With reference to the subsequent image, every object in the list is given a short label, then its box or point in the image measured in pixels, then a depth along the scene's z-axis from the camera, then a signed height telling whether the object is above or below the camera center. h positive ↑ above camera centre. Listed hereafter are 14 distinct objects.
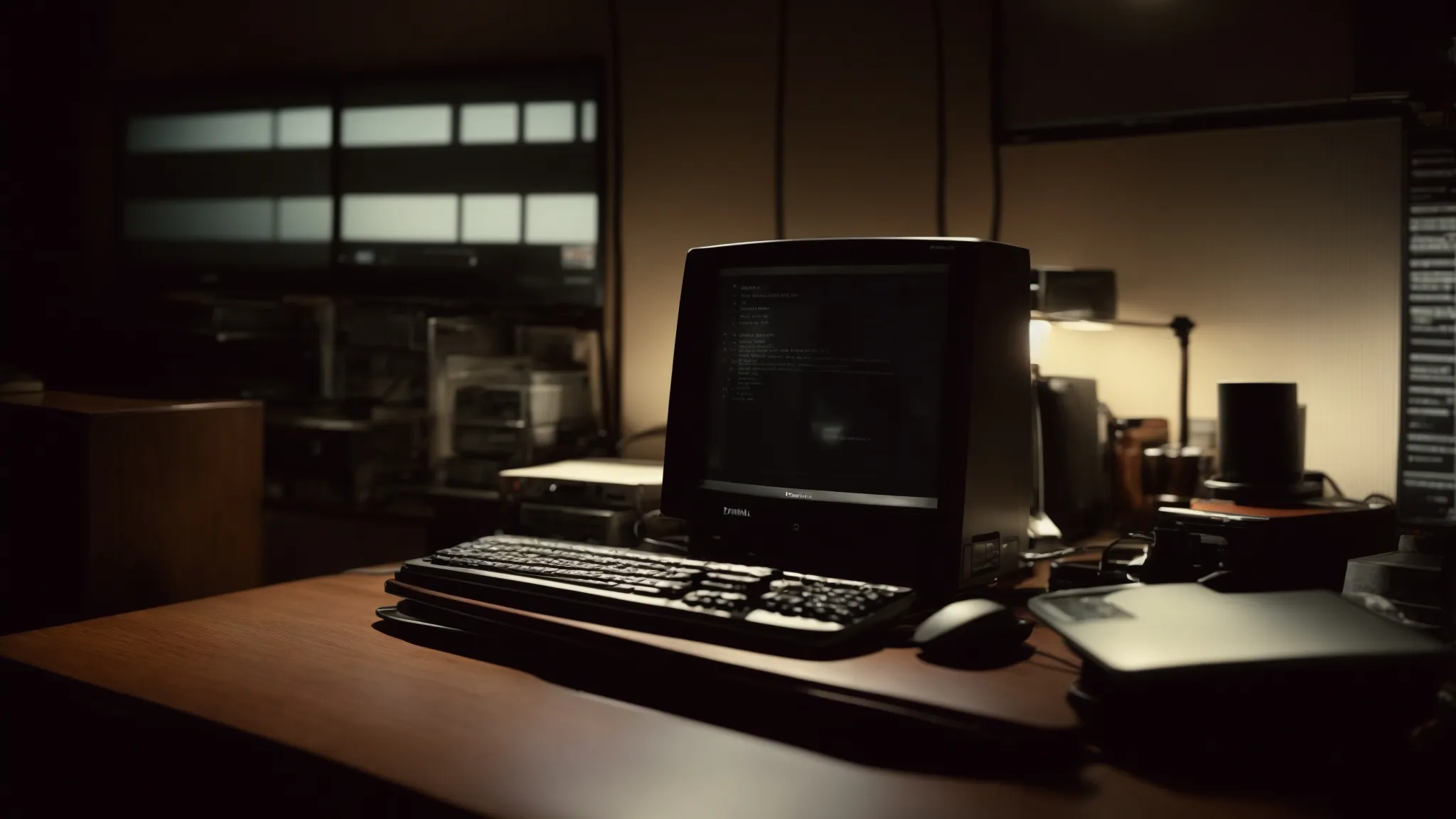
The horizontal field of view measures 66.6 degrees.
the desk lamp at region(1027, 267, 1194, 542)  1.66 +0.14
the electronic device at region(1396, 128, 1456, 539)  1.48 +0.10
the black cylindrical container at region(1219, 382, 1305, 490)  1.36 -0.04
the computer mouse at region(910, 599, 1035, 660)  1.03 -0.22
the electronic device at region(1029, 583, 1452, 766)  0.83 -0.22
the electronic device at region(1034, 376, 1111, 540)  1.67 -0.09
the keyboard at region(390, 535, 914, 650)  1.04 -0.21
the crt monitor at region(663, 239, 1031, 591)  1.25 -0.02
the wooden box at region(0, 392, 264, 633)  1.64 -0.20
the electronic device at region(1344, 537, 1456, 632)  1.08 -0.18
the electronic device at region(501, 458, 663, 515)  1.69 -0.15
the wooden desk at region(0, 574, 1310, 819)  0.81 -0.29
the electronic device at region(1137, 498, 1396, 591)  1.21 -0.16
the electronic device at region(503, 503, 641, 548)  1.68 -0.21
